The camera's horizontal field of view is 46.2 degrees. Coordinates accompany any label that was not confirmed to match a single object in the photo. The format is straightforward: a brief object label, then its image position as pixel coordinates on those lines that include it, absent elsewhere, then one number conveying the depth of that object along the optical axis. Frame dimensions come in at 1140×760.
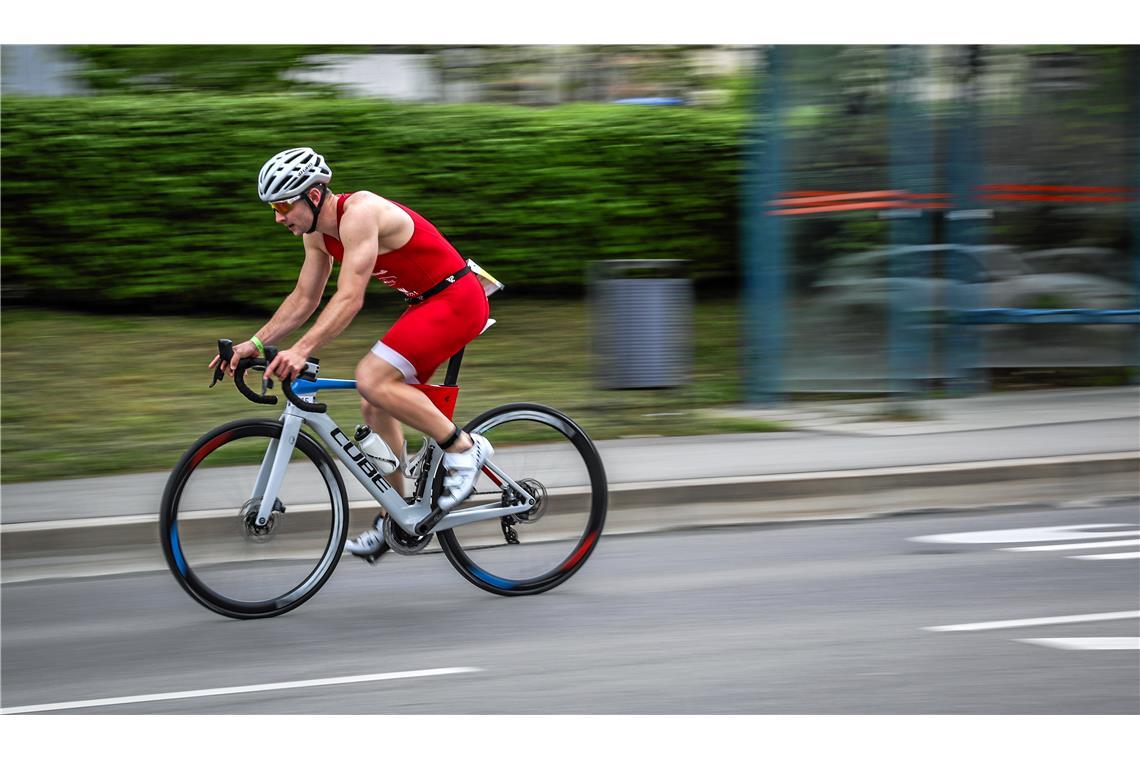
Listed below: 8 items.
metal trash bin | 9.65
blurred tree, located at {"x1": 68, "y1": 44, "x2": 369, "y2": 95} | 11.91
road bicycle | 5.02
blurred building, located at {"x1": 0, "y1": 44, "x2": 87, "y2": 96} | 11.48
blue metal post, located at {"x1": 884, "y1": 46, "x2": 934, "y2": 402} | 9.53
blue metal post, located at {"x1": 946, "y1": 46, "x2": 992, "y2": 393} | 10.12
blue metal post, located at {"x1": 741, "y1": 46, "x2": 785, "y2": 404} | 9.66
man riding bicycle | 4.86
